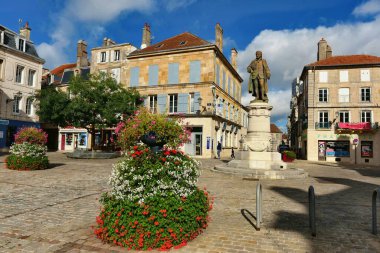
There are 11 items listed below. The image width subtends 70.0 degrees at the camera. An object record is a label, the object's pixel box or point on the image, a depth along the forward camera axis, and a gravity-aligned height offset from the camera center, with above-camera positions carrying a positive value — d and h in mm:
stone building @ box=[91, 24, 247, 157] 24609 +5899
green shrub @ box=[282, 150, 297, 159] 22219 -935
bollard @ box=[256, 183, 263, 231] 4377 -1106
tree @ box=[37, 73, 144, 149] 19078 +2474
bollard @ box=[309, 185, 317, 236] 4227 -1095
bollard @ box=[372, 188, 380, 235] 4329 -1144
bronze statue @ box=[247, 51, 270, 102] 13281 +3213
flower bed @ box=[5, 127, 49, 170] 11695 -610
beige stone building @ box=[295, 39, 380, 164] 27094 +3559
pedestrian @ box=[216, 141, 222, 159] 23603 -572
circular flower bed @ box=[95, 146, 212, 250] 3580 -869
